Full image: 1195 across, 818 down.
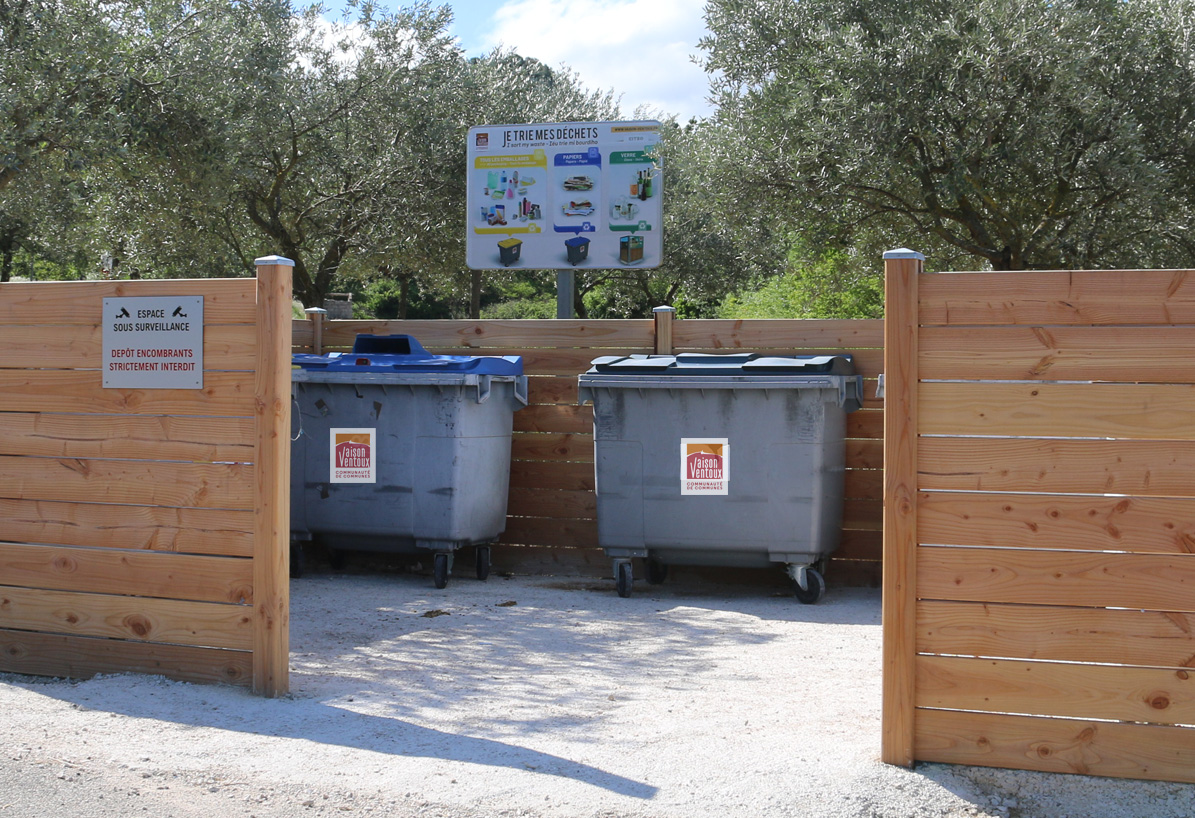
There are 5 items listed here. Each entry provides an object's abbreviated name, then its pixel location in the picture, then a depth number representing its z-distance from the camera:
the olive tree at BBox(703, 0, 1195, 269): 8.98
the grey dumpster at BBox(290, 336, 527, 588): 6.41
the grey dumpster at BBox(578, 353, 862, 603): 5.96
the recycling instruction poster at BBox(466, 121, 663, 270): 8.98
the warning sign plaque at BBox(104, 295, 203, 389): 4.02
